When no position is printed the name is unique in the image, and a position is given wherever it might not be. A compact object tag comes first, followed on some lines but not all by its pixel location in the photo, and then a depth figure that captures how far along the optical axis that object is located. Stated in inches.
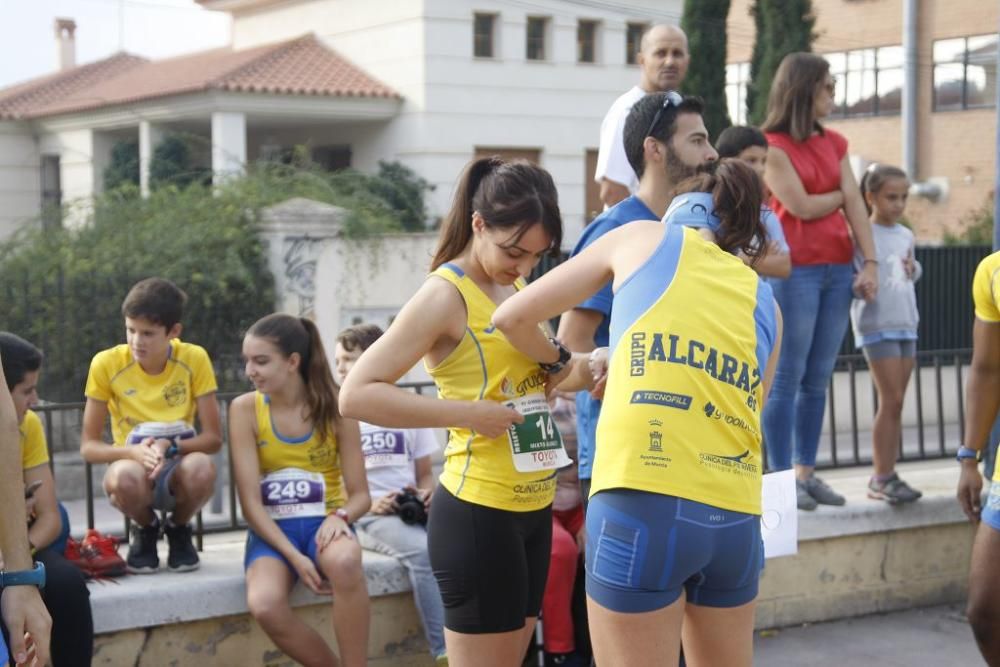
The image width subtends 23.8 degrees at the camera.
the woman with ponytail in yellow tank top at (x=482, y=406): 252.1
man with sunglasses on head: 278.1
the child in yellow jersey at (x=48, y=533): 312.7
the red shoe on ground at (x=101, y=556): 350.2
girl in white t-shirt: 371.0
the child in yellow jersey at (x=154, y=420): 356.9
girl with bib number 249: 343.6
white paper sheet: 275.7
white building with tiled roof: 2081.0
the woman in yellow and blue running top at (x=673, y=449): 212.0
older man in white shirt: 388.3
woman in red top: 415.9
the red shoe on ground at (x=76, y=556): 344.9
